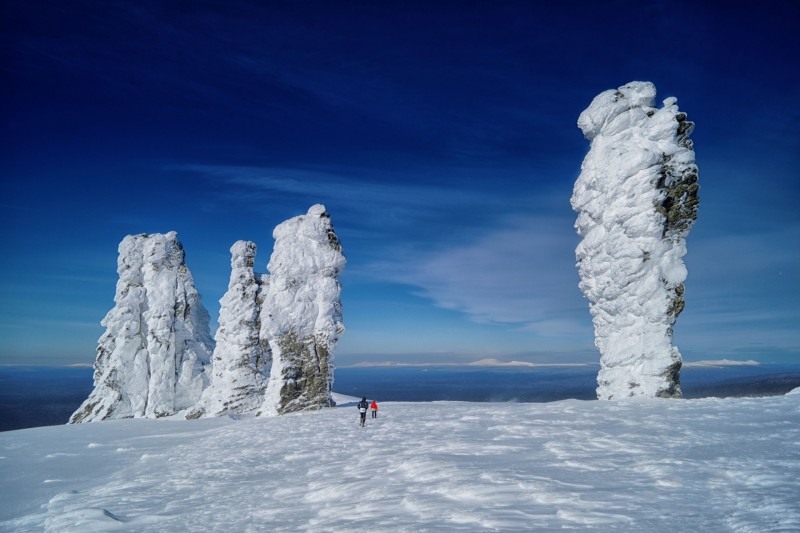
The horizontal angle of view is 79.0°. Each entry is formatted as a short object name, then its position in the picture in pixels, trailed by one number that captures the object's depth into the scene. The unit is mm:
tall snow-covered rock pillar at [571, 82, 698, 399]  23359
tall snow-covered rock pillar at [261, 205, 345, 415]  31531
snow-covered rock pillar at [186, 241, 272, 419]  35906
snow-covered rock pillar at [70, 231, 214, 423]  42500
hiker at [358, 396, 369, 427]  20867
